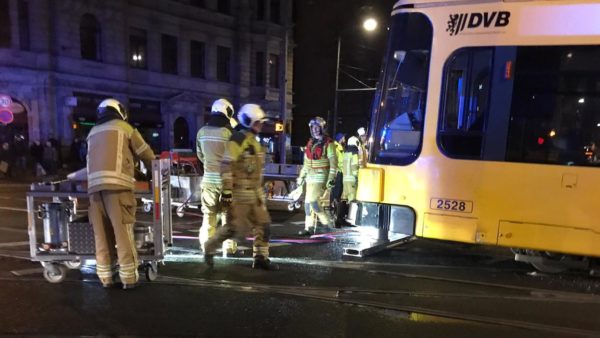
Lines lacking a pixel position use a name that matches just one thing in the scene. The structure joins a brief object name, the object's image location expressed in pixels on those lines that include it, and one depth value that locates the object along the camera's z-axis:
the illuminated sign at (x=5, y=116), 19.05
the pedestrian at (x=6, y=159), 18.52
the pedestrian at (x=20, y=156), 21.25
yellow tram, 5.07
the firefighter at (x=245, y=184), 5.43
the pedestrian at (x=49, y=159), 20.80
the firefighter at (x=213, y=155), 6.08
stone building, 22.42
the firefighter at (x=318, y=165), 7.80
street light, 15.58
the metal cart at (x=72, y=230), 4.96
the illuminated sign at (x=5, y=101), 19.67
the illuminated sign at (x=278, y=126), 19.42
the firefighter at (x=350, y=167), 9.47
